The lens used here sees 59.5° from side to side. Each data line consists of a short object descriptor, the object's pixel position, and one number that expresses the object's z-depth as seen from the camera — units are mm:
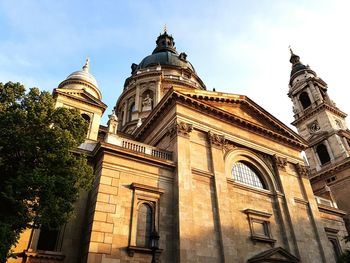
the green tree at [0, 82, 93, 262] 11070
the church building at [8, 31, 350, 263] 15273
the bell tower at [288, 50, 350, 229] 36044
